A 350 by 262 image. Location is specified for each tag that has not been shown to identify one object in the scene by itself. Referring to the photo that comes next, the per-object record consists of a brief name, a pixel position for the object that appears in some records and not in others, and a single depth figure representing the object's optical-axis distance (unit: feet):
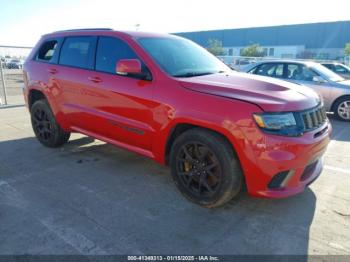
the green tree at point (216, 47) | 177.74
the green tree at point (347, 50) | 137.59
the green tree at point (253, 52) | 162.81
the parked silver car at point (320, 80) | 26.58
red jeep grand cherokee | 9.16
